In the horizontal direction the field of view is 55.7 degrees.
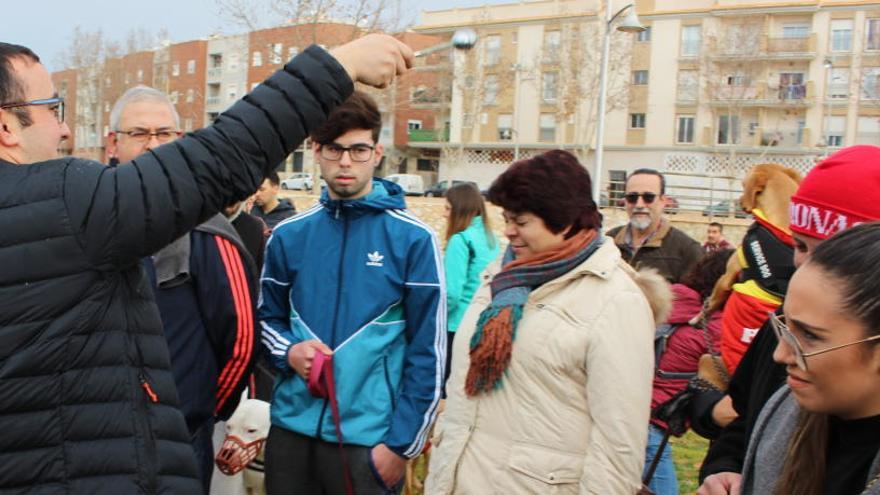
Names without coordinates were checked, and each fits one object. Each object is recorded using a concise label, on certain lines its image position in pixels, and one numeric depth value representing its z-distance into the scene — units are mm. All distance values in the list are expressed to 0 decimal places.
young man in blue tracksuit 3236
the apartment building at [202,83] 53438
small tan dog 3316
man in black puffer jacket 1685
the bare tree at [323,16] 27578
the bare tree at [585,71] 48125
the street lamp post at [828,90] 47203
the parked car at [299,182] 50631
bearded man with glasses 5418
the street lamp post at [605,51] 16609
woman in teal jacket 6273
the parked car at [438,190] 47822
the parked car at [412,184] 49025
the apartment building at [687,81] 47406
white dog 3543
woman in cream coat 2824
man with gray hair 2736
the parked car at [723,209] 26872
